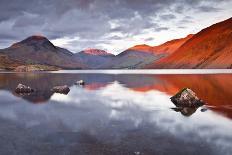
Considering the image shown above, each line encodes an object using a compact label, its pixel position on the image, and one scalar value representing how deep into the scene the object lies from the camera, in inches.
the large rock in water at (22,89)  1966.9
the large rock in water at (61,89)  1972.2
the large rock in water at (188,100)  1248.2
